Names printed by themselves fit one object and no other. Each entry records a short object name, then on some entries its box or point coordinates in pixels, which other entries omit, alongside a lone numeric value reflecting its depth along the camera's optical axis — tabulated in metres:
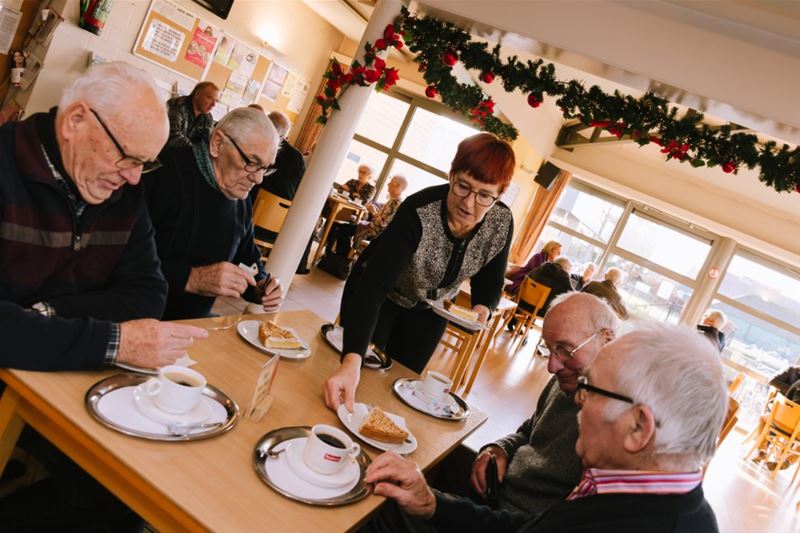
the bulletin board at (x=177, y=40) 5.45
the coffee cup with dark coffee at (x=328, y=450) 0.98
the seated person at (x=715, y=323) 6.96
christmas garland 3.19
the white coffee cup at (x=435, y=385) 1.62
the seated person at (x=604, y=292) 6.16
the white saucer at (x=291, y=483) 0.94
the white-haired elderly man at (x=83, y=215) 1.07
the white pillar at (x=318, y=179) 3.78
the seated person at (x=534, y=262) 7.44
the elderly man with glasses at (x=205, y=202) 1.74
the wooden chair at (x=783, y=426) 6.01
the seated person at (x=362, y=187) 7.44
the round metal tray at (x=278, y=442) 0.93
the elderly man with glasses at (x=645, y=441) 0.94
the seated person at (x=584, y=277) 8.45
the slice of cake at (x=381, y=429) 1.22
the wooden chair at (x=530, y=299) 6.71
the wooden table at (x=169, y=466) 0.81
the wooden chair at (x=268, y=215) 4.21
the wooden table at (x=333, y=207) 6.07
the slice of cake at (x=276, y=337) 1.49
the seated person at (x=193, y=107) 4.46
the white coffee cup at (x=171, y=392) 0.97
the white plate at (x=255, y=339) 1.46
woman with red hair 1.65
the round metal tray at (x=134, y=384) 0.89
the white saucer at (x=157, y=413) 0.95
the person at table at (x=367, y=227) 6.01
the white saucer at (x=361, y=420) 1.21
